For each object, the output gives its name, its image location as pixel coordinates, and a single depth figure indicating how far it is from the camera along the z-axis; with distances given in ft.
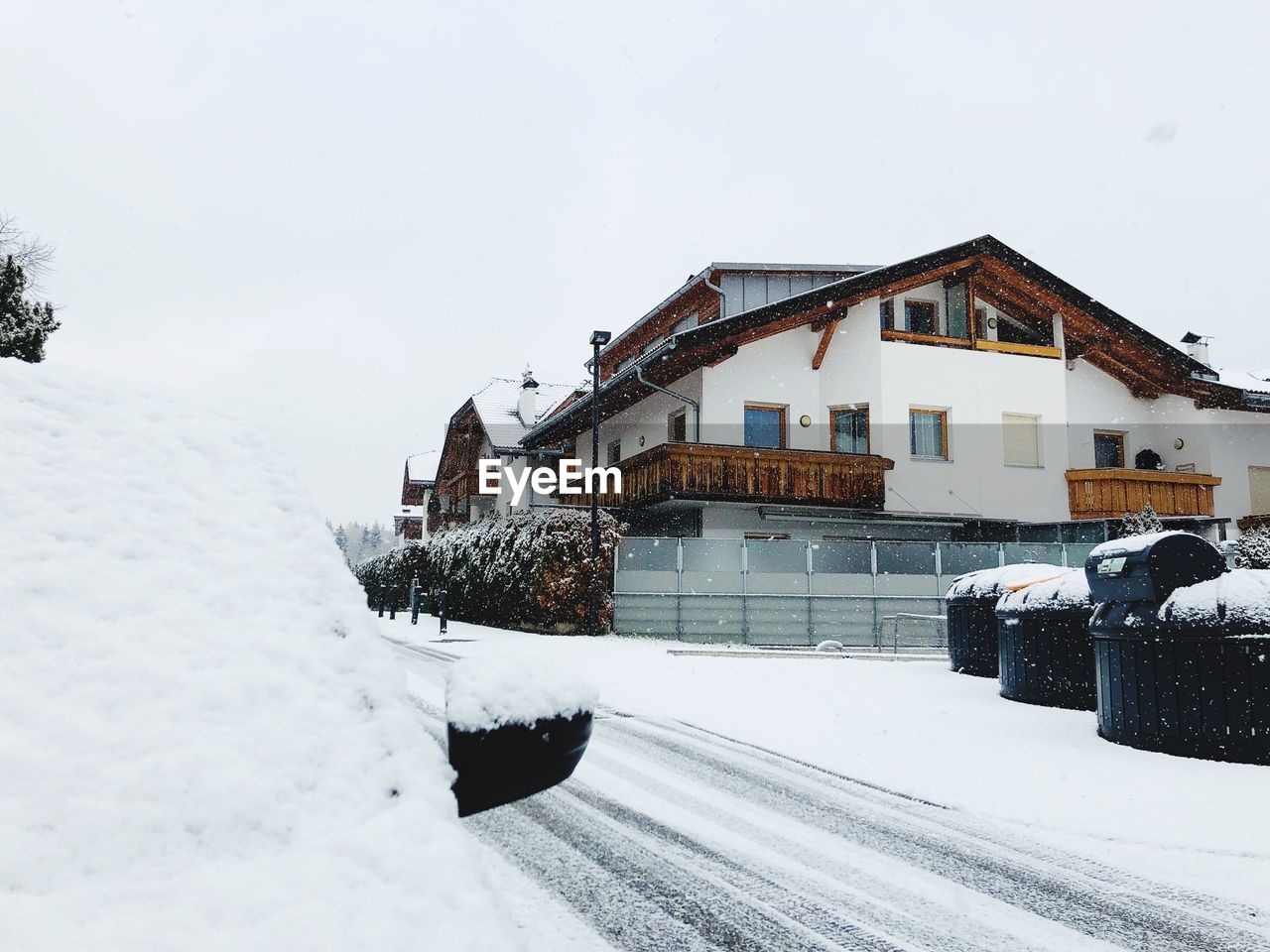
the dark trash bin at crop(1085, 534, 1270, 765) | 20.74
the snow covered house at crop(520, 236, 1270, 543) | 71.82
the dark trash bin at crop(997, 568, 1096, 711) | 29.32
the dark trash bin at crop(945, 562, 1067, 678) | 36.96
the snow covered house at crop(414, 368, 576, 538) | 117.29
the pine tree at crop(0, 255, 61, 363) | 51.93
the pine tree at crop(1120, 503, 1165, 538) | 74.23
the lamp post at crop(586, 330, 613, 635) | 62.44
